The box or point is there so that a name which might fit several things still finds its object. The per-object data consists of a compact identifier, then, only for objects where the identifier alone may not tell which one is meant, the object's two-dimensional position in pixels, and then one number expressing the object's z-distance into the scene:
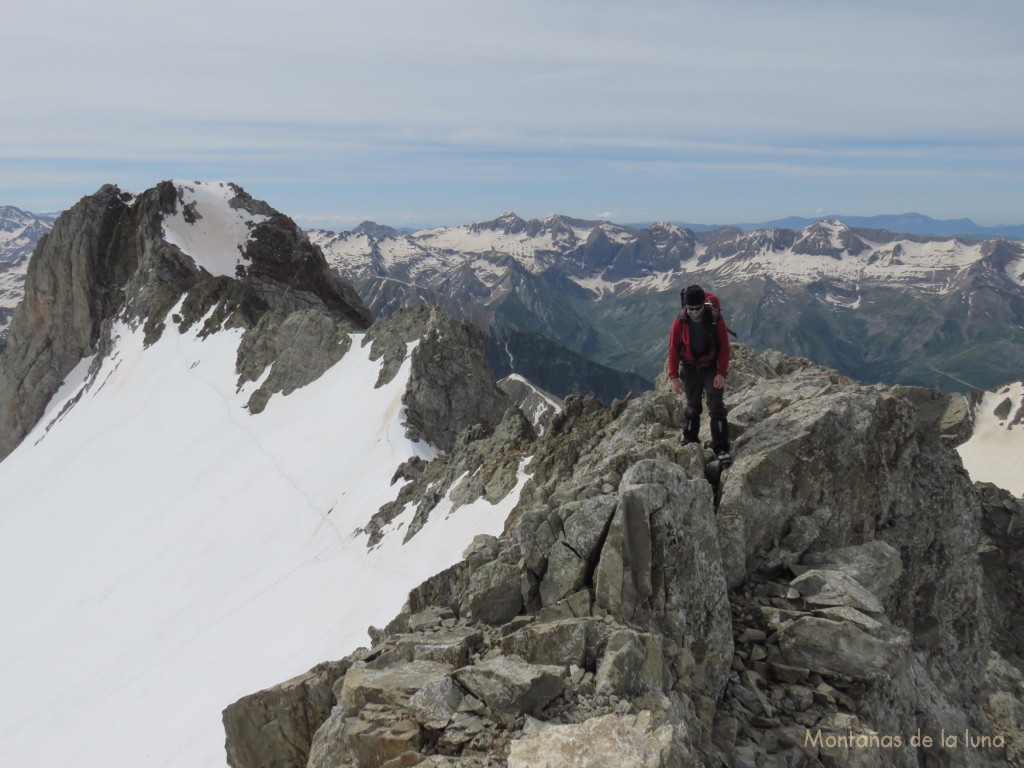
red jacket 17.36
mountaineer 17.06
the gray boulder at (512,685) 11.03
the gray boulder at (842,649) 13.16
